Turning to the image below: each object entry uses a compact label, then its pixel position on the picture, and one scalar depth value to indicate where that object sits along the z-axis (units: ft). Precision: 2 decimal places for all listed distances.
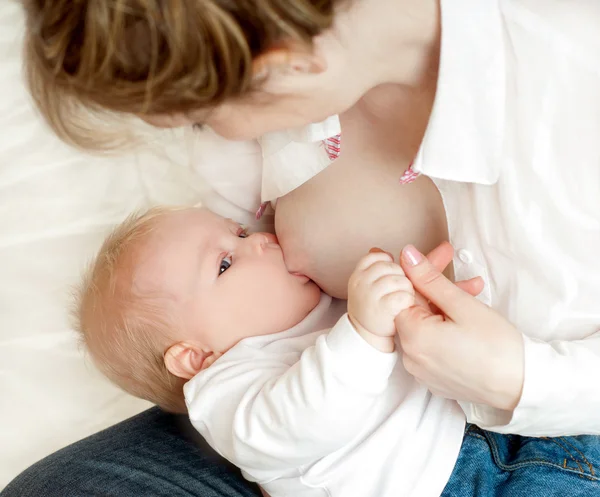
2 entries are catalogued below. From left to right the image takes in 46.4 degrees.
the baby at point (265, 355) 2.92
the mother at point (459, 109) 2.13
